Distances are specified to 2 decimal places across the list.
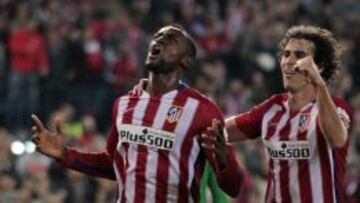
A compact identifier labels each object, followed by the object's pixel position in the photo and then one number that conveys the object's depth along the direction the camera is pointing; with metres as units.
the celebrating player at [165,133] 14.37
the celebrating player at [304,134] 14.34
